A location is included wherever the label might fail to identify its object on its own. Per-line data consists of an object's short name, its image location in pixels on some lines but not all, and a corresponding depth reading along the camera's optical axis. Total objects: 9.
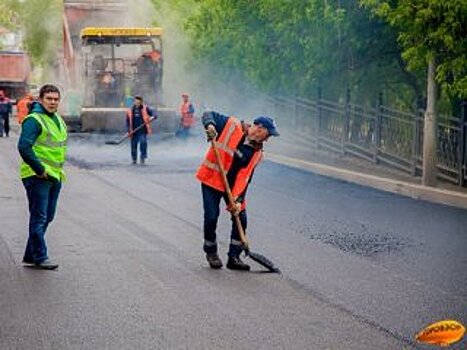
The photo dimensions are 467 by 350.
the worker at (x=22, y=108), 30.83
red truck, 64.50
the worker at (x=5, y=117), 36.19
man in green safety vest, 10.32
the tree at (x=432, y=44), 17.41
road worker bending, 10.34
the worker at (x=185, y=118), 32.59
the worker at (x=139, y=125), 24.34
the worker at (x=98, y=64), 35.75
